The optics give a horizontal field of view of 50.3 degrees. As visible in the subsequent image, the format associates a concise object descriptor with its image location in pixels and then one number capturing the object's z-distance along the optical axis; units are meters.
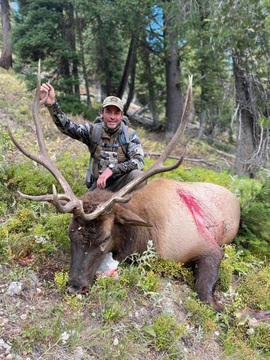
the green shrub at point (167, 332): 2.79
